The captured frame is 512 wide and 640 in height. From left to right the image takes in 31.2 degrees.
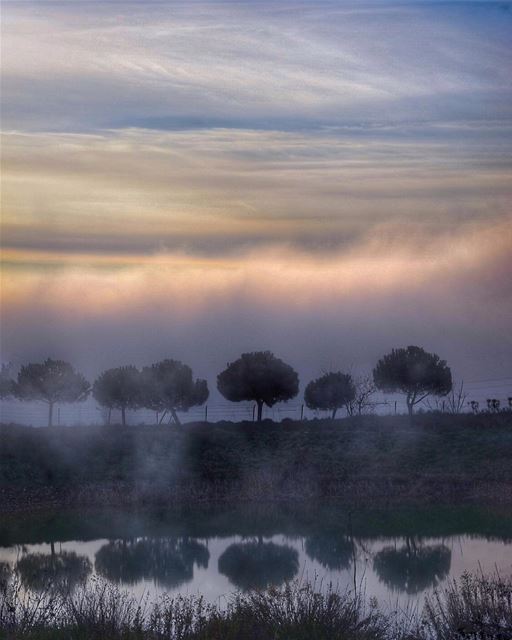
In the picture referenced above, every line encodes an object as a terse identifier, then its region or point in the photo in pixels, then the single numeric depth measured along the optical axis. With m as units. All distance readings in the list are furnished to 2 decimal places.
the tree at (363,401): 65.62
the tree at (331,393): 64.62
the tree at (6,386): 63.91
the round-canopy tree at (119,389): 61.88
